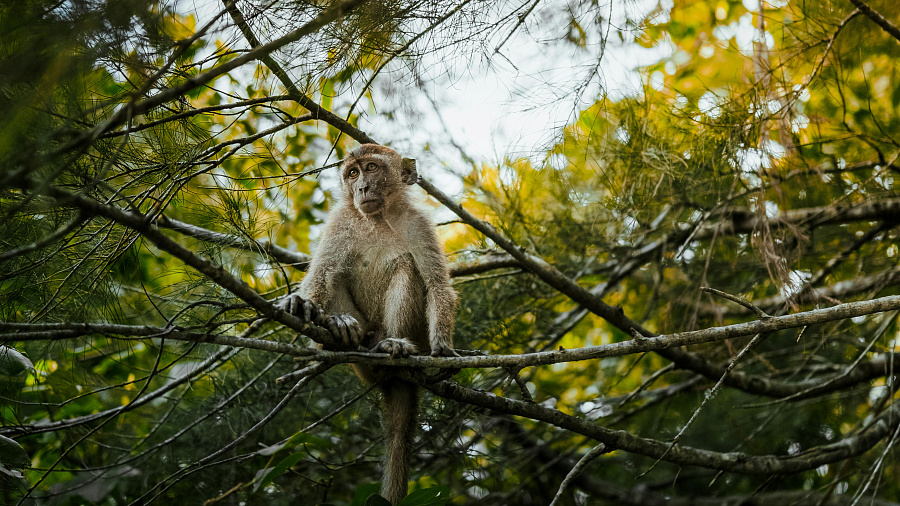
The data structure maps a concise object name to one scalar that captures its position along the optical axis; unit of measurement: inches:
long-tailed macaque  164.9
